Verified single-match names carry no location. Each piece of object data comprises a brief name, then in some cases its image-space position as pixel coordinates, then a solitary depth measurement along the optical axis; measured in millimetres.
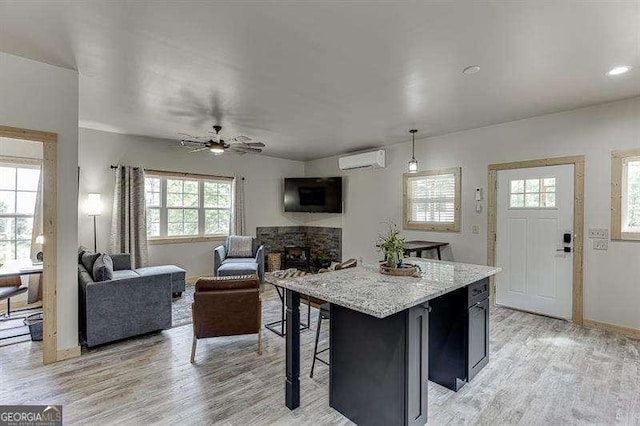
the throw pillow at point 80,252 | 4024
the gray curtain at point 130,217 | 5082
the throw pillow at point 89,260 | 3541
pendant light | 4844
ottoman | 4745
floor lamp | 4703
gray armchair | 5156
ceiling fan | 4168
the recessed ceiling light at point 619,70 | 2736
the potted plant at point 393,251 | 2553
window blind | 5090
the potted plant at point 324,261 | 6953
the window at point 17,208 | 4387
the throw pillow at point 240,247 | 5996
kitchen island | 1784
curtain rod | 5493
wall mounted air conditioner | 5789
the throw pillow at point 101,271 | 3158
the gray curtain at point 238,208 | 6531
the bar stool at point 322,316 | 2680
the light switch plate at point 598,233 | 3630
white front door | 3926
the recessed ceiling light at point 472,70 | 2751
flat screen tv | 6852
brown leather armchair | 2865
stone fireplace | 7059
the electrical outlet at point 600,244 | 3631
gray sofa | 3078
